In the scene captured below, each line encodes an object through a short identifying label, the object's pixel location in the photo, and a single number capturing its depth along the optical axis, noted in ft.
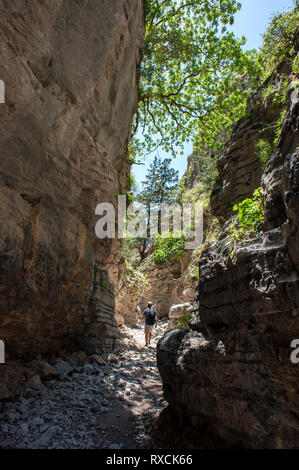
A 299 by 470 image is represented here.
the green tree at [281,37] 25.41
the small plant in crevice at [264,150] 28.38
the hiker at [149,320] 35.06
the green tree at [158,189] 96.68
